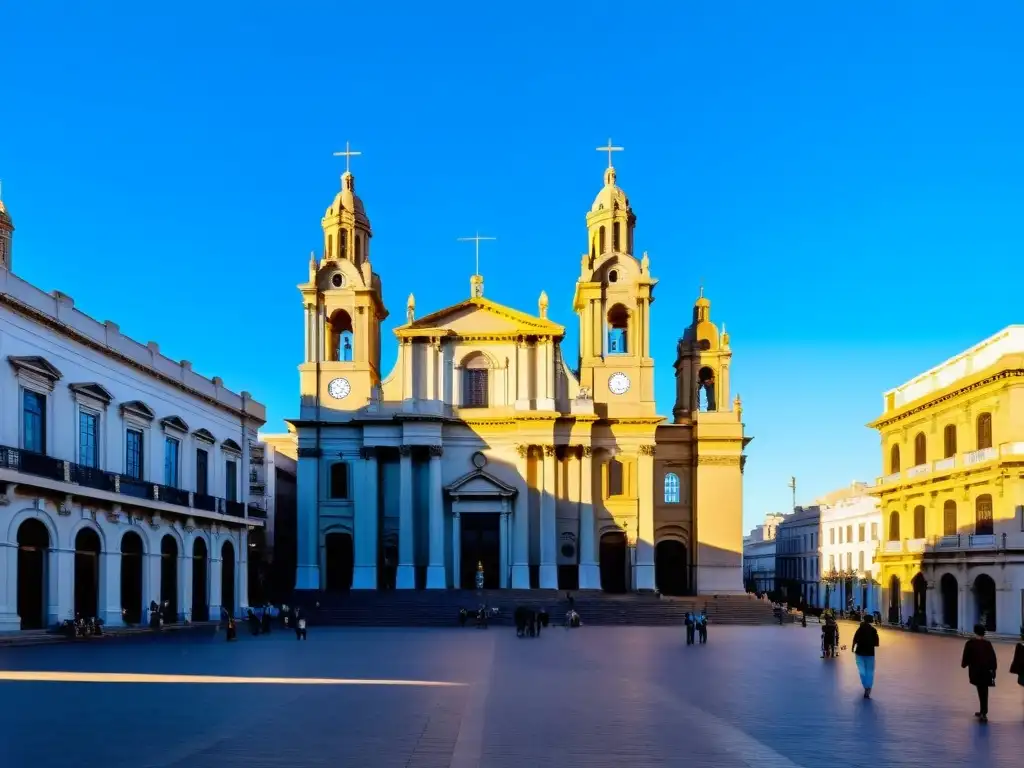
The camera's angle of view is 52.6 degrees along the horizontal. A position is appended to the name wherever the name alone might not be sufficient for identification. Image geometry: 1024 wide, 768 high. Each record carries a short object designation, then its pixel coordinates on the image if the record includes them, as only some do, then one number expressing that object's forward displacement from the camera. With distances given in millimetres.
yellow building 41062
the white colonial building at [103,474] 30422
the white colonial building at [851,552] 69000
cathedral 55719
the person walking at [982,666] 15219
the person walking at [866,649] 17680
